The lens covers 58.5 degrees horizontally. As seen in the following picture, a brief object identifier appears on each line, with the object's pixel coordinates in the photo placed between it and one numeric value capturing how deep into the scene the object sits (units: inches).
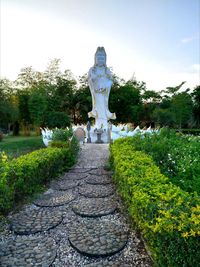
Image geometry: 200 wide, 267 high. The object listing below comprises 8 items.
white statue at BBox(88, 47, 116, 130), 431.7
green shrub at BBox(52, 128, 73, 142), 237.0
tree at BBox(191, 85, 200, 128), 875.4
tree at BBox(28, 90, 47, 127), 629.5
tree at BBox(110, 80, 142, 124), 743.0
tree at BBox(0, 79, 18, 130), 576.4
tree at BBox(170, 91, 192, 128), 744.3
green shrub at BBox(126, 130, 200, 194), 105.3
